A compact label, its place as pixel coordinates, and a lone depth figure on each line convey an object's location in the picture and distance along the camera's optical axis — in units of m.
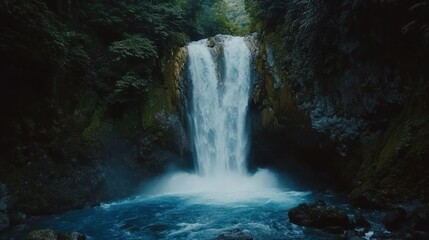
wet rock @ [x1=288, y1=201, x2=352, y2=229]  7.94
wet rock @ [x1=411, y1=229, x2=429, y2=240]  6.69
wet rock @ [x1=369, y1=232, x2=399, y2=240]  7.04
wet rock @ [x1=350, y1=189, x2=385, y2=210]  9.09
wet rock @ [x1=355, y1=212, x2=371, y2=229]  7.91
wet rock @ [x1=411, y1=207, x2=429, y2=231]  7.06
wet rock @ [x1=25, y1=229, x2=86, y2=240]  7.32
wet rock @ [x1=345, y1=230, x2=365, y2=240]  7.02
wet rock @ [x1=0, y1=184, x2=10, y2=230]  8.99
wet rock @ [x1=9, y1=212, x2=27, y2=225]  9.30
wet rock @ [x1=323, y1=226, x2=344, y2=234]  7.63
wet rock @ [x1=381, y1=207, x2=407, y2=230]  7.62
